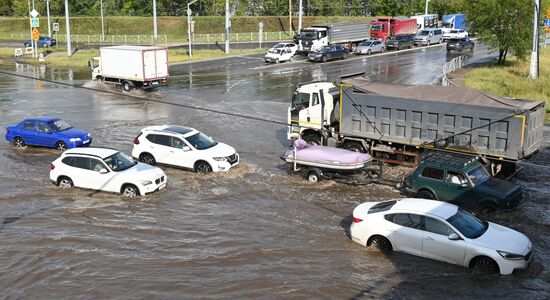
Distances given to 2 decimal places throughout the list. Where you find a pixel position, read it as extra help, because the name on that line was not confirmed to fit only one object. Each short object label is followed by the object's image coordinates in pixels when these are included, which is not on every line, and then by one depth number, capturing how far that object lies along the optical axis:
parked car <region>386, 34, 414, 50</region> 63.28
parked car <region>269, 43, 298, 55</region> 56.56
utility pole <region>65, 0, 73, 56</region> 64.25
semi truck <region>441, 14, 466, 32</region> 80.54
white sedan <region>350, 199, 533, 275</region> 13.00
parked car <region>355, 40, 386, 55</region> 60.06
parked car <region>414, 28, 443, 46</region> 67.44
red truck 67.06
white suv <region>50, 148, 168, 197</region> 19.16
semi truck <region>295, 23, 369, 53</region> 59.03
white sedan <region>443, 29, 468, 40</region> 70.12
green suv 16.73
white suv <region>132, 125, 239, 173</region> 21.50
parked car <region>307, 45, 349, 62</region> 54.62
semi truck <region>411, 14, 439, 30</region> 78.69
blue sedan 24.94
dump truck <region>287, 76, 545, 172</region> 18.52
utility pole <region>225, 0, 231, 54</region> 62.72
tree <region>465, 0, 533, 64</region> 44.44
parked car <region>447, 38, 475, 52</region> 60.41
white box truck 40.53
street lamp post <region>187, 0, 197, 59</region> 61.63
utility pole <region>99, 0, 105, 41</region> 89.31
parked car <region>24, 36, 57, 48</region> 79.15
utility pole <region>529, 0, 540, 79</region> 37.78
